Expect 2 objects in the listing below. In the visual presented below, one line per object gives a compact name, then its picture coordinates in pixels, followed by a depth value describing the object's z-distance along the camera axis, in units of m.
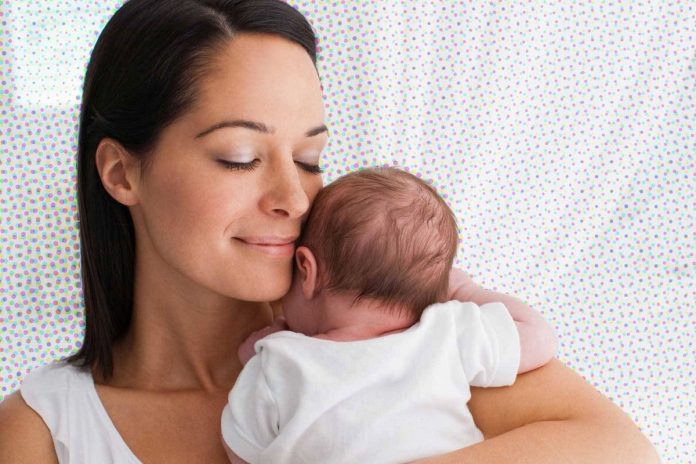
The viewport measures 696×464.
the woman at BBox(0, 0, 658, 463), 1.24
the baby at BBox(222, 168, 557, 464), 1.19
